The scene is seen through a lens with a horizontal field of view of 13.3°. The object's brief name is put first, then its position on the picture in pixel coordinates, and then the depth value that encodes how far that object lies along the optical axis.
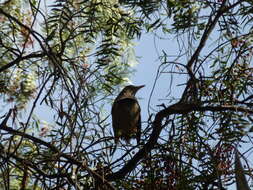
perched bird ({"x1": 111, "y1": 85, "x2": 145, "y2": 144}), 11.09
